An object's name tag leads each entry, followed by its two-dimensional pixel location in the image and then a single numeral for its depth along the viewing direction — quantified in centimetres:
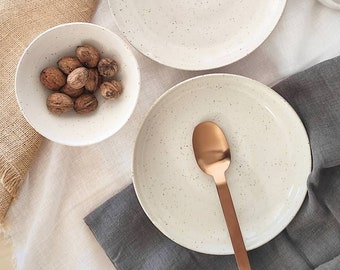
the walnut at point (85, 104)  71
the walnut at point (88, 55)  71
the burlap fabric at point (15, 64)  73
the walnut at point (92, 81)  71
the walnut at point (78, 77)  70
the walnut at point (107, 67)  71
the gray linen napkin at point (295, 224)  73
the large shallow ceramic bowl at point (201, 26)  74
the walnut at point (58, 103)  71
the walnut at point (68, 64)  71
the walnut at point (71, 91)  72
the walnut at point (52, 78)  71
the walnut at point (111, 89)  71
